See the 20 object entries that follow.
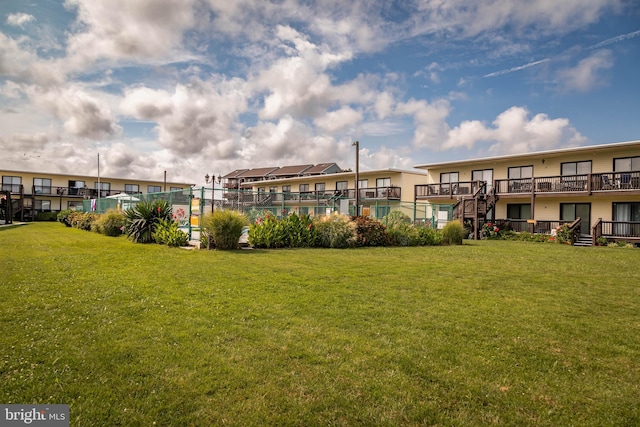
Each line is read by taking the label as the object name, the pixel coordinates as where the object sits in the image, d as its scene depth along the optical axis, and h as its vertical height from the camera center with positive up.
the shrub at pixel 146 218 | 15.78 +0.06
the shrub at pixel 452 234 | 18.70 -0.47
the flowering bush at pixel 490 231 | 24.06 -0.37
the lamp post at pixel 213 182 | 15.05 +3.20
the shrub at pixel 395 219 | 17.88 +0.24
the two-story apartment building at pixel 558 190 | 21.41 +2.37
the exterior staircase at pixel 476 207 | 23.33 +1.18
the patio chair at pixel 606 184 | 21.41 +2.53
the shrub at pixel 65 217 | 32.18 +0.11
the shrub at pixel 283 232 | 14.20 -0.41
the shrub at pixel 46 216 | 46.22 +0.24
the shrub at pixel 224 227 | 12.73 -0.21
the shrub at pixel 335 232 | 15.25 -0.40
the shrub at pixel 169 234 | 14.09 -0.57
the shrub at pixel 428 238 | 17.69 -0.66
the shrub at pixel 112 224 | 20.48 -0.28
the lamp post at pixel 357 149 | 26.89 +5.40
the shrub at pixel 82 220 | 25.70 -0.11
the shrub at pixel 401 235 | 17.08 -0.53
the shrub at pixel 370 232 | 16.19 -0.39
